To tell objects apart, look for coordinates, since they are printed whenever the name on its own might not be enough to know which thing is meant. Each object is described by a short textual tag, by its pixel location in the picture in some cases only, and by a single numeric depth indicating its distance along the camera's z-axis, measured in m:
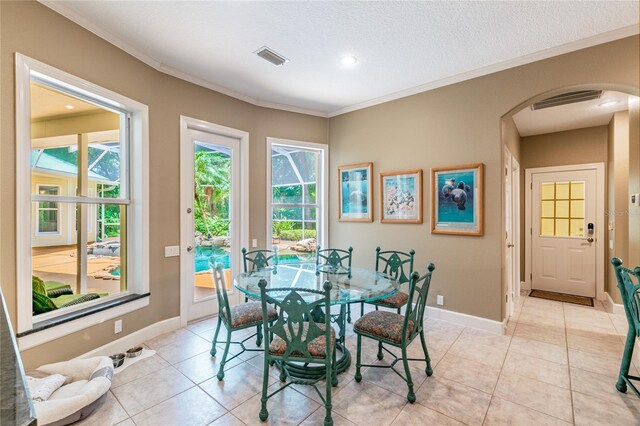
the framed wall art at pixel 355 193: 4.15
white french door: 3.29
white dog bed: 1.62
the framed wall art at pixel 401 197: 3.67
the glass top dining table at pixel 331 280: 2.18
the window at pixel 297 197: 4.25
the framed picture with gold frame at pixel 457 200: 3.20
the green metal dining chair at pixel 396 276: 2.90
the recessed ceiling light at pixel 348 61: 2.89
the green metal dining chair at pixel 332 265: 3.01
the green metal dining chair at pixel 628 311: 2.01
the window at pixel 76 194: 2.00
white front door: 4.46
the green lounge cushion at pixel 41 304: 2.13
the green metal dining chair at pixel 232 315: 2.31
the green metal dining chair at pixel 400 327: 2.00
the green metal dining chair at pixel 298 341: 1.77
